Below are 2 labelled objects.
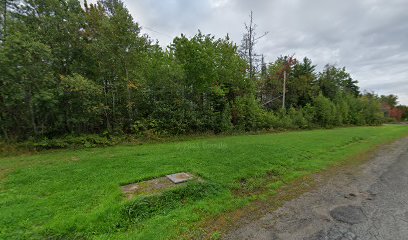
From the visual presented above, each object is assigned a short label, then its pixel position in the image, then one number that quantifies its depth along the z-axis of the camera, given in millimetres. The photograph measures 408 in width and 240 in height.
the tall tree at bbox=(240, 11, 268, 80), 20875
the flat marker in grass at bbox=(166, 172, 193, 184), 3955
